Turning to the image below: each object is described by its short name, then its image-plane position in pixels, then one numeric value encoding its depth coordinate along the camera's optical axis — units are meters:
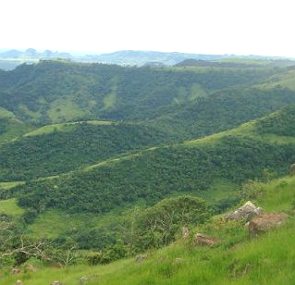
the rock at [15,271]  18.67
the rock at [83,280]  14.89
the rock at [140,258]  16.30
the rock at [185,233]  16.44
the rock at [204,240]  14.97
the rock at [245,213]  17.85
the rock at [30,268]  19.25
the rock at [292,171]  31.25
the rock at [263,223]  14.37
